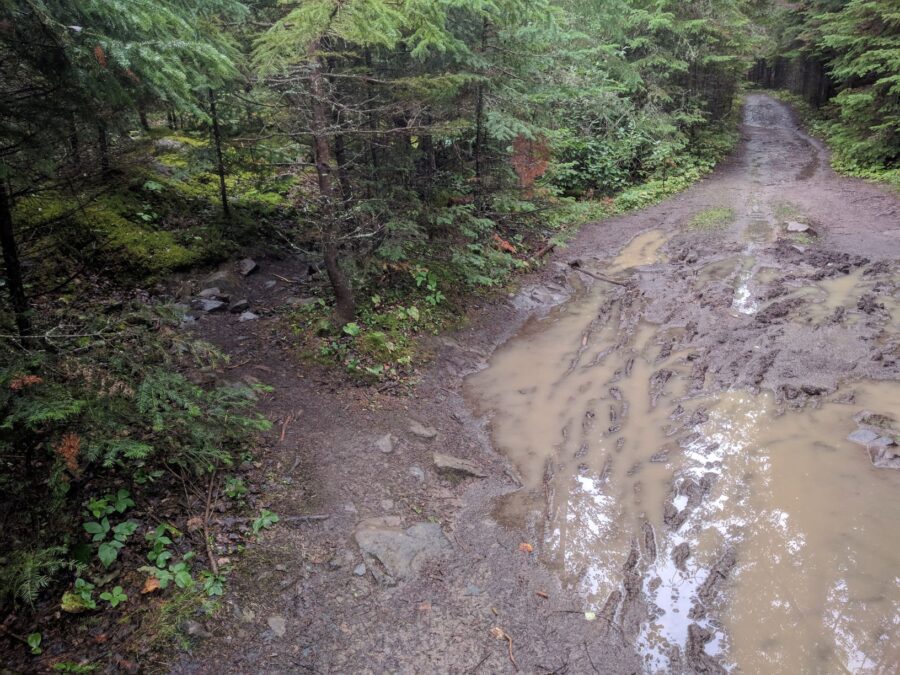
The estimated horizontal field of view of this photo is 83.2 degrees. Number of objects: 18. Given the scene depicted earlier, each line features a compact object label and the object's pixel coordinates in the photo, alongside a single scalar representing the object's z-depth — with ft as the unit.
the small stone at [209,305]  27.50
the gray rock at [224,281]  29.71
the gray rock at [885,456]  18.52
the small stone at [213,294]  28.48
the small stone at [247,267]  31.63
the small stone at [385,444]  21.10
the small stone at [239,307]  27.86
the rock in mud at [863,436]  19.77
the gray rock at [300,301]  28.18
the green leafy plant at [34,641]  11.04
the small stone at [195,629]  12.41
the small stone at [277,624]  13.21
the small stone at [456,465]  20.83
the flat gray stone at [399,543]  16.05
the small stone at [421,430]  22.56
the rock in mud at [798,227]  42.06
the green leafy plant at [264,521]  15.95
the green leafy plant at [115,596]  12.42
